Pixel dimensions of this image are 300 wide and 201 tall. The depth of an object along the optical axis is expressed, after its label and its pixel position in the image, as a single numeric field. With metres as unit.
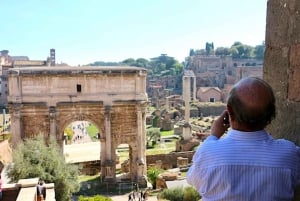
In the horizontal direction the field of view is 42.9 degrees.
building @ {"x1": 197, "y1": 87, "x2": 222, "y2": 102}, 71.31
